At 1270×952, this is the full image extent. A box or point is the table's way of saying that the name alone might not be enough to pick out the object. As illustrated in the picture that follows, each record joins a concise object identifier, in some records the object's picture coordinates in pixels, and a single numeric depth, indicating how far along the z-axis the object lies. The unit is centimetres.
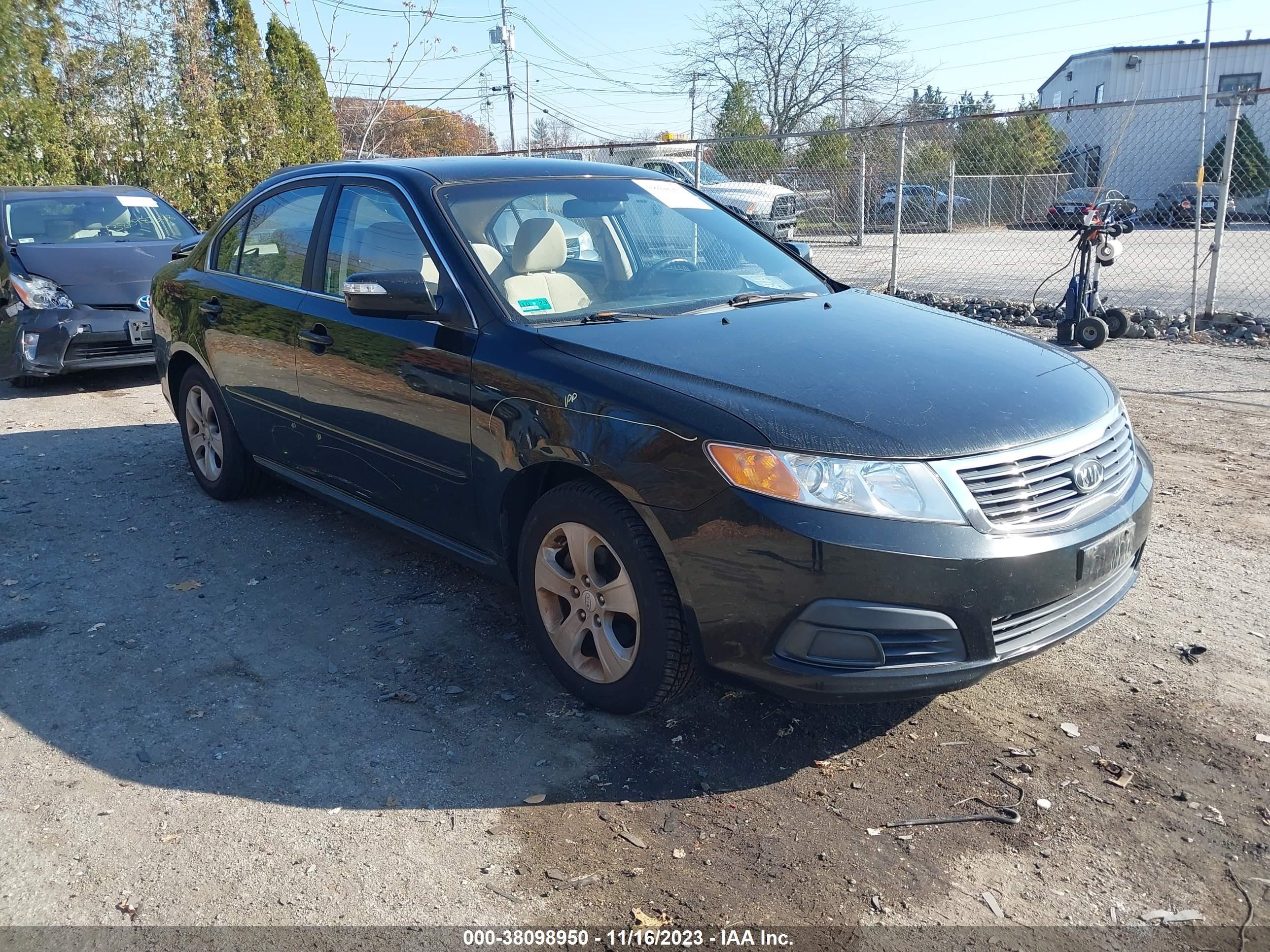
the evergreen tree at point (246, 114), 1598
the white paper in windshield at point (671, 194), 473
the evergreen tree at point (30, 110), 1293
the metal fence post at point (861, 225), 1589
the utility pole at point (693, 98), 4753
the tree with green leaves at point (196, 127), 1523
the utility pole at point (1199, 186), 944
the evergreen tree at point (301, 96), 1809
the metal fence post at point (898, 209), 1177
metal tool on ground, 293
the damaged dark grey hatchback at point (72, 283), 859
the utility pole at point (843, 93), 4156
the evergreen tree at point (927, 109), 4275
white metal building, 1332
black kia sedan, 286
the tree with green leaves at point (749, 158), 1780
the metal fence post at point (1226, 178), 941
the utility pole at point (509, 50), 4038
